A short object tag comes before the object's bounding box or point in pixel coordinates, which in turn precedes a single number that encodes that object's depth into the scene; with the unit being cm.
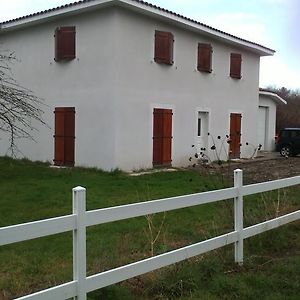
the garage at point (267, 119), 2093
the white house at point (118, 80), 1241
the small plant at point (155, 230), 561
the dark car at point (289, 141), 1890
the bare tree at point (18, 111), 1334
